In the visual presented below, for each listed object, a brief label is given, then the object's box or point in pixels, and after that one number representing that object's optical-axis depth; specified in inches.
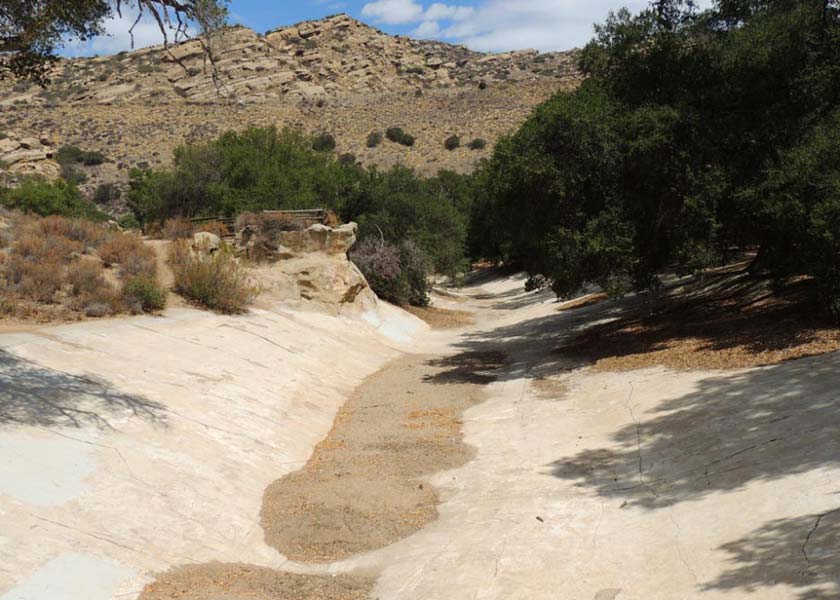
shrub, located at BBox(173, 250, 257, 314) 713.6
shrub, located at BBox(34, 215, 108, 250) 751.5
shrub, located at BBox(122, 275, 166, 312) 628.4
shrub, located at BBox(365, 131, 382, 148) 2645.2
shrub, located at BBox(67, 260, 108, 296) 609.3
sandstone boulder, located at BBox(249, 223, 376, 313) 903.1
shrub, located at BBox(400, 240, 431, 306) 1228.2
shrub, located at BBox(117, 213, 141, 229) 1672.0
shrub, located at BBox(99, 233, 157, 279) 711.7
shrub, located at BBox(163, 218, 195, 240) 896.0
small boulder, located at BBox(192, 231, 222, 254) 837.8
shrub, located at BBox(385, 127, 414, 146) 2691.9
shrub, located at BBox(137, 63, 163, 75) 3294.8
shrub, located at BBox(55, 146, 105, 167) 2310.5
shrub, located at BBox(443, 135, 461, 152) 2674.7
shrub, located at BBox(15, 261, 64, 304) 585.6
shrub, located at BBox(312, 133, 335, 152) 2511.1
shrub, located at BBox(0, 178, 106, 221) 1227.9
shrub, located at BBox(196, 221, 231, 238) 957.4
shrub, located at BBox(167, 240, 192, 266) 778.8
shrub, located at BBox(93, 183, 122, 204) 2098.9
